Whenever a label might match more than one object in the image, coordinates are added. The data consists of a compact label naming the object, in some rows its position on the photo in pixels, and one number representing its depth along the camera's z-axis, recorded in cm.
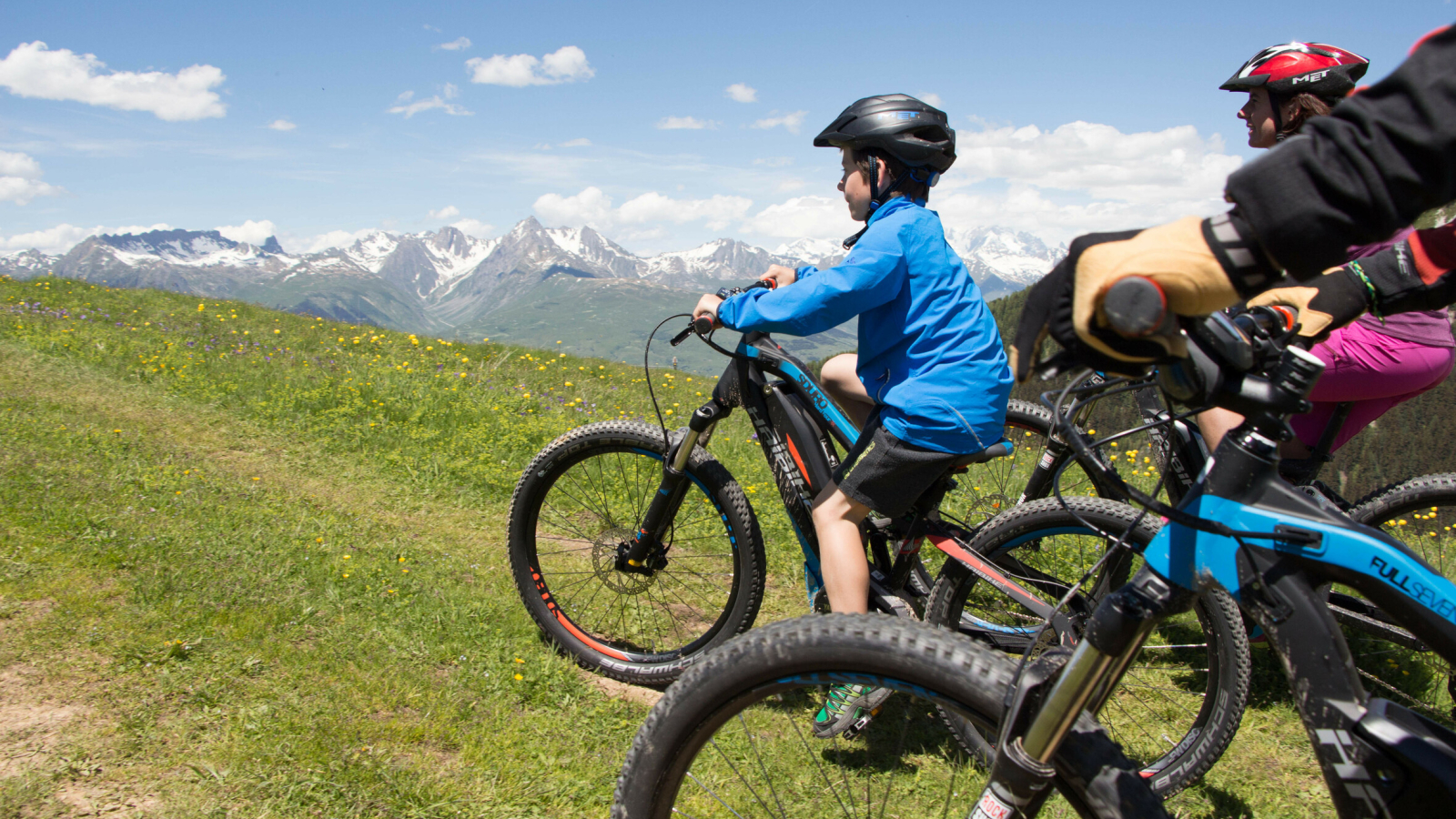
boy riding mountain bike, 307
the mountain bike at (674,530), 354
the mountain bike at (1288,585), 145
